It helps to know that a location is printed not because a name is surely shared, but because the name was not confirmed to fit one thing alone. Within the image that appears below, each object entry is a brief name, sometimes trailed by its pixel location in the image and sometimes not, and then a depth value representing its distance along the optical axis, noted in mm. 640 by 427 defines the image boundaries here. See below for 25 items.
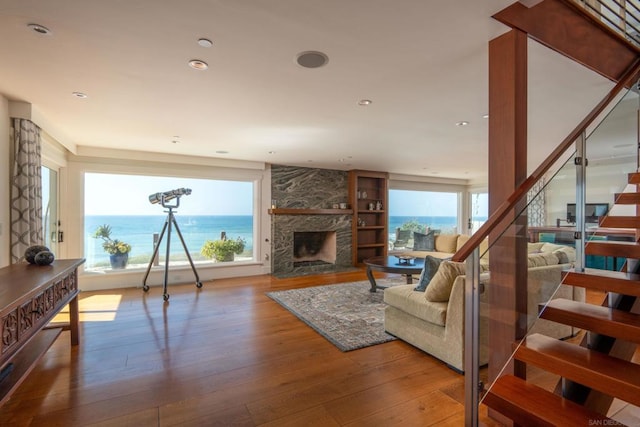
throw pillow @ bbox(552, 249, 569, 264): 2020
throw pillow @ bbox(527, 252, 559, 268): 1724
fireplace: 6465
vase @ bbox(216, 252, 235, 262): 6027
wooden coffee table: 4094
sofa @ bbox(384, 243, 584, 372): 1832
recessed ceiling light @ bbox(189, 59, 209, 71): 2127
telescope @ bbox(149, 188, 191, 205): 4559
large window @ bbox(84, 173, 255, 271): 5184
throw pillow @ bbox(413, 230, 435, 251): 7359
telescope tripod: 4500
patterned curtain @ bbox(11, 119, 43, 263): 2869
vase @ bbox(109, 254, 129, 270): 5219
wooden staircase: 1475
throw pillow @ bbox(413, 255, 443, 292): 2949
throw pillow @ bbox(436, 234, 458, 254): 7000
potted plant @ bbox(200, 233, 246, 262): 6027
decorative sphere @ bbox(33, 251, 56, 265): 2507
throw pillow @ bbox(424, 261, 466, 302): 2566
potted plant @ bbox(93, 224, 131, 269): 5203
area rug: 3033
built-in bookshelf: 7455
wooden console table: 1573
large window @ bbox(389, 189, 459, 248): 8672
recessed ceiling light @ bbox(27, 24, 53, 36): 1722
